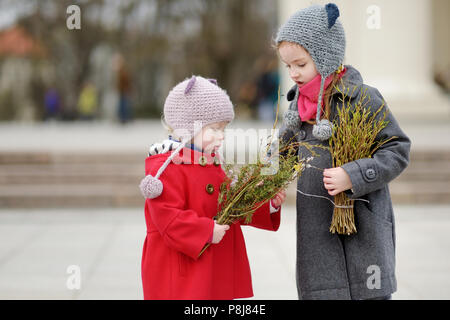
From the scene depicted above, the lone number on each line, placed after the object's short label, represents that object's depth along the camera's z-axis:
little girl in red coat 5.07
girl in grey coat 5.19
